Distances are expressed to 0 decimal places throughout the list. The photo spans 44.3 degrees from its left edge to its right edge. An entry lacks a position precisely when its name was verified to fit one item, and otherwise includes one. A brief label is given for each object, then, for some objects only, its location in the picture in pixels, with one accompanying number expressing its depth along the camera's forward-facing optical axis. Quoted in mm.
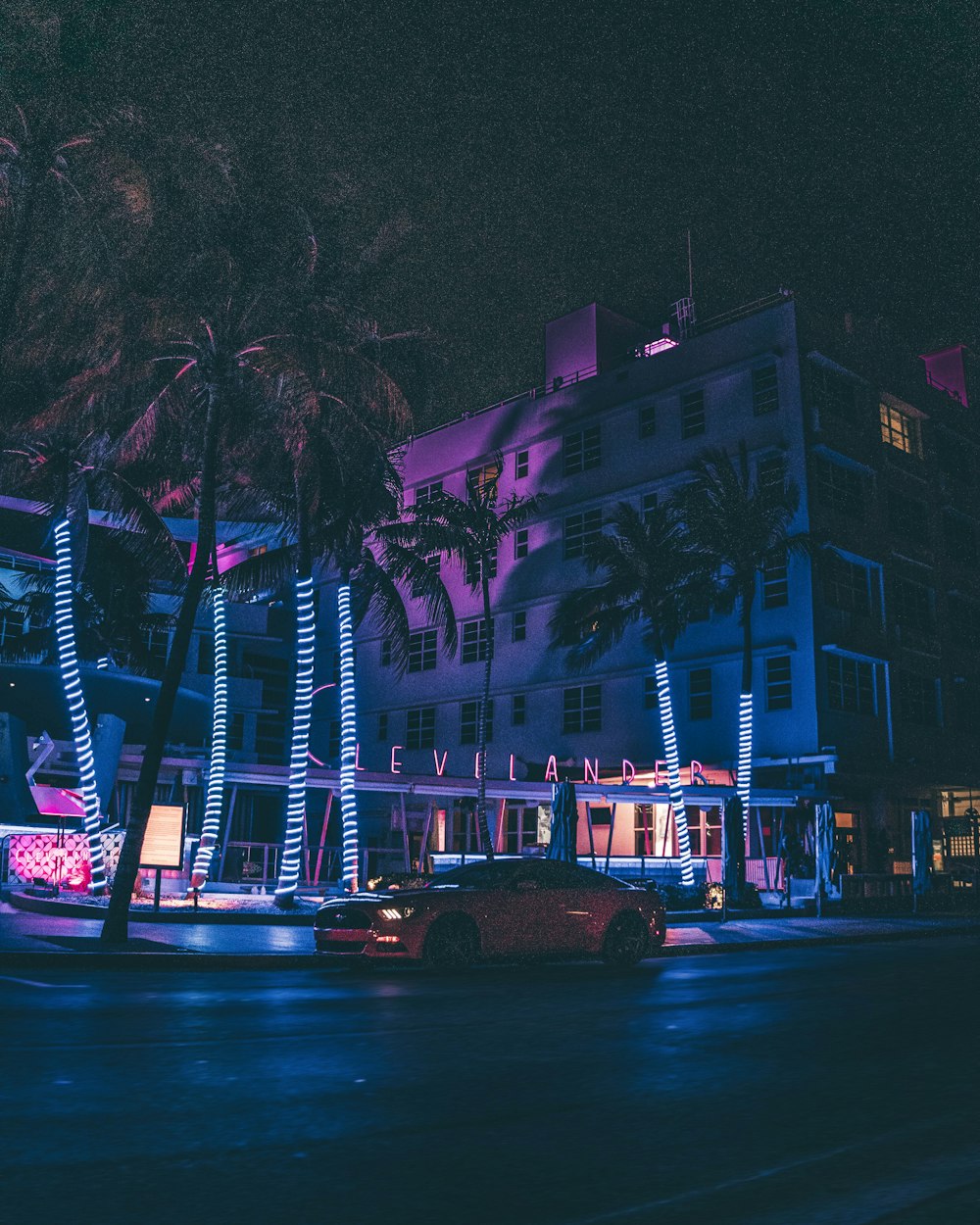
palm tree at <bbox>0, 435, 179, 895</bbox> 24141
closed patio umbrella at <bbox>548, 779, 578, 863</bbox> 27641
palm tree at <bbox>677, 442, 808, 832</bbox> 35750
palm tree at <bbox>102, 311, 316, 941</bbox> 19812
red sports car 15375
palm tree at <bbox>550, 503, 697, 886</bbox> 36469
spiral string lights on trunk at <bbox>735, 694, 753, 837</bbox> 36656
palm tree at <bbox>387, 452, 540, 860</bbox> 33812
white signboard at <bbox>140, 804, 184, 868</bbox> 24797
